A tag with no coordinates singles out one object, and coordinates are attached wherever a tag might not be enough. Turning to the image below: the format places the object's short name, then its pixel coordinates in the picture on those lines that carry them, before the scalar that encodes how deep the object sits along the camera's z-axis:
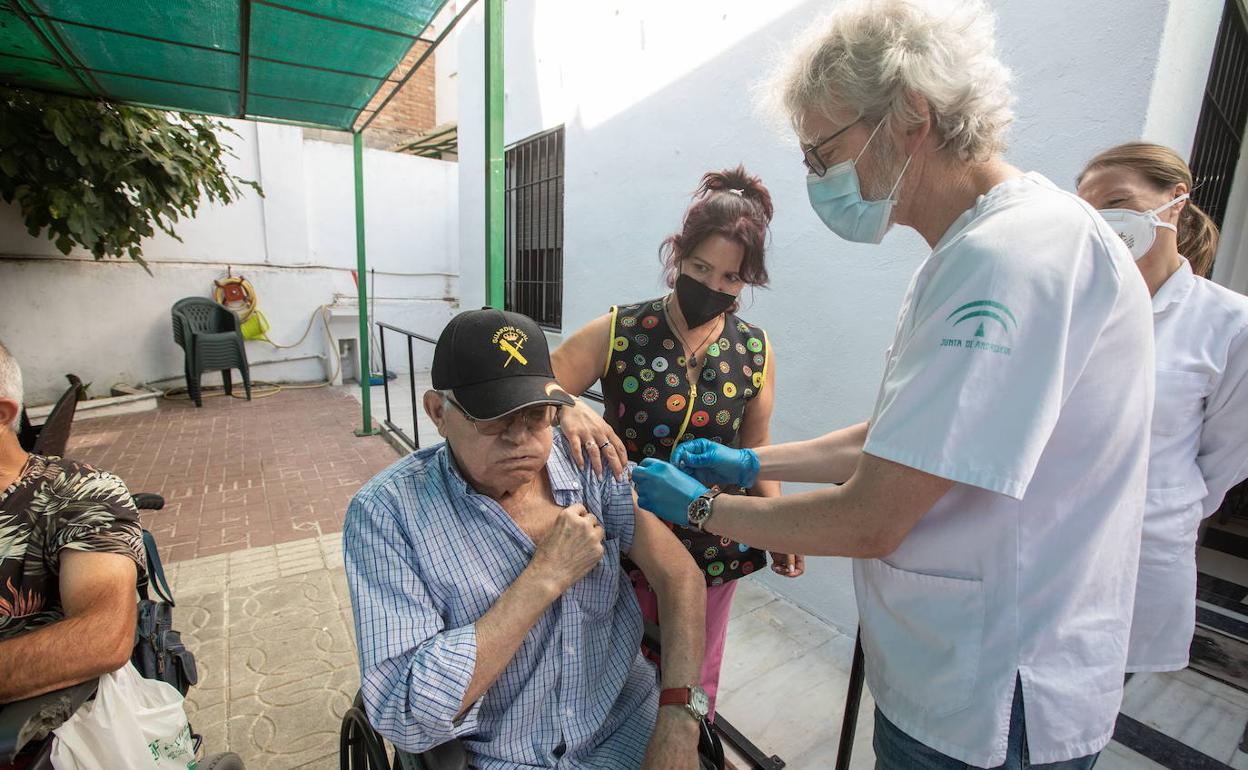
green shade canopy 2.81
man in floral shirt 1.15
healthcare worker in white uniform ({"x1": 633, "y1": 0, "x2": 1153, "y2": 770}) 0.73
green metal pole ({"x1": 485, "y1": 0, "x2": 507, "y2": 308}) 2.18
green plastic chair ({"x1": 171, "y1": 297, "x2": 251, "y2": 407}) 6.57
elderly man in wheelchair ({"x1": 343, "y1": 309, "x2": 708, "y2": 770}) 1.07
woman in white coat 1.39
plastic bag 1.17
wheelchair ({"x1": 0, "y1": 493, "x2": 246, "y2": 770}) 1.04
